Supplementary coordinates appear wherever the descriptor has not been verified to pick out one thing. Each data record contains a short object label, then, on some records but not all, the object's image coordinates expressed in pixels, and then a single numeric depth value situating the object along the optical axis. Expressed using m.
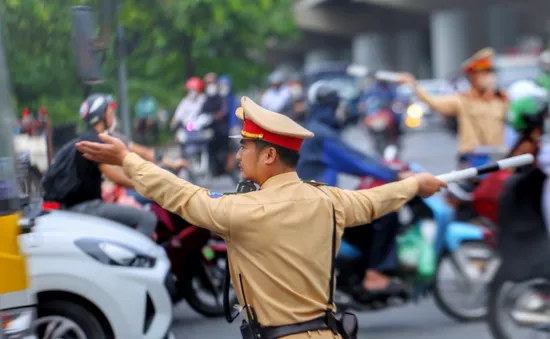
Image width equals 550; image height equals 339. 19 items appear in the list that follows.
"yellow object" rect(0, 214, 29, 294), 8.70
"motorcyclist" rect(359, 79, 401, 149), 41.12
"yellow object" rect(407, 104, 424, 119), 51.64
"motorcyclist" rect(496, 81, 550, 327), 13.22
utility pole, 25.83
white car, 12.16
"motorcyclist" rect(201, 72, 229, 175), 37.97
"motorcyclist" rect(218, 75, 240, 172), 37.91
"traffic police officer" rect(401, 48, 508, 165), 20.64
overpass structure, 103.25
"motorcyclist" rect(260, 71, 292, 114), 48.72
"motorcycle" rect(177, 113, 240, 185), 37.84
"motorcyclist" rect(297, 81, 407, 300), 15.37
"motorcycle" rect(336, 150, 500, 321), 15.55
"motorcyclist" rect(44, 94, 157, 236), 13.55
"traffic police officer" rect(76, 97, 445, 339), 7.76
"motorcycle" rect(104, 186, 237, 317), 16.12
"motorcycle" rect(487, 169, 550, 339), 13.24
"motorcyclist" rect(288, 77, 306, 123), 48.32
